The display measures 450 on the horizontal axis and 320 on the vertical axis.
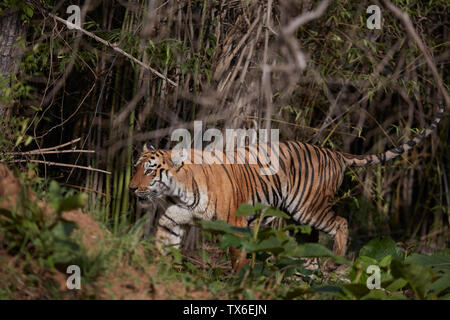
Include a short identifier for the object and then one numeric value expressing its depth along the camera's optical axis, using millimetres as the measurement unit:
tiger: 9625
